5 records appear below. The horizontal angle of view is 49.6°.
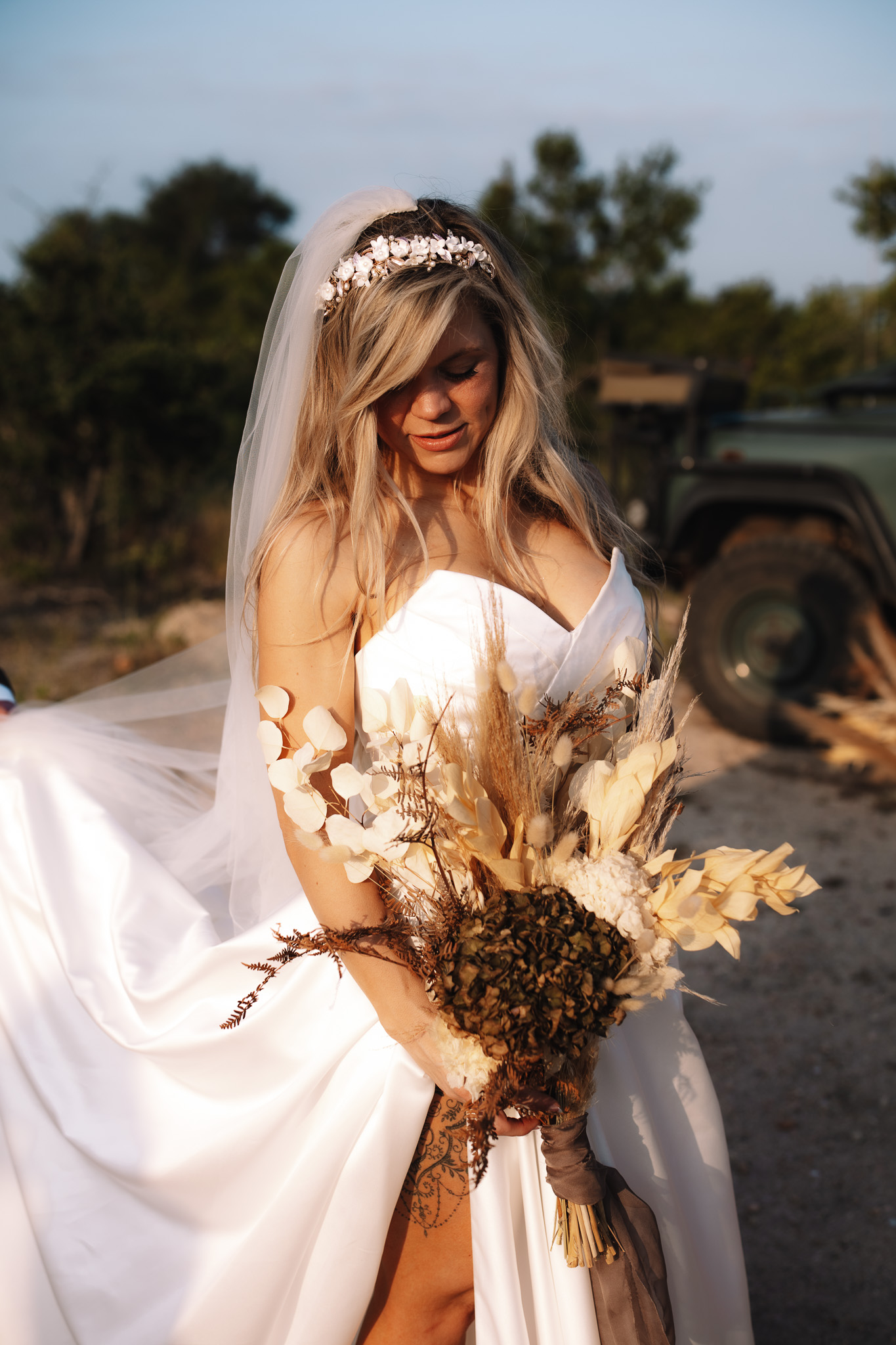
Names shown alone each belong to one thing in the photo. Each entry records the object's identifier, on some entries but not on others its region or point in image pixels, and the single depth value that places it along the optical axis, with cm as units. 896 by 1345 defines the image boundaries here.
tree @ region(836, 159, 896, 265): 1248
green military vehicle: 577
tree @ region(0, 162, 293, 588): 922
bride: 161
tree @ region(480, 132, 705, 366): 1753
